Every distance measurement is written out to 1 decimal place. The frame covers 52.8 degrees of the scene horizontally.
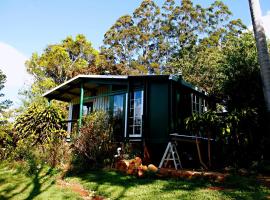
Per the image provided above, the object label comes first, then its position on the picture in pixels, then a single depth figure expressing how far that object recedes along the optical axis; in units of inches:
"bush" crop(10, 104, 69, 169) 424.5
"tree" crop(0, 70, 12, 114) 949.8
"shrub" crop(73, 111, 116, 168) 402.6
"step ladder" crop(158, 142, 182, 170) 399.9
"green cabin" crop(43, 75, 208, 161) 455.8
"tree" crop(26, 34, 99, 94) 1193.4
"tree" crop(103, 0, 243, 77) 1242.6
